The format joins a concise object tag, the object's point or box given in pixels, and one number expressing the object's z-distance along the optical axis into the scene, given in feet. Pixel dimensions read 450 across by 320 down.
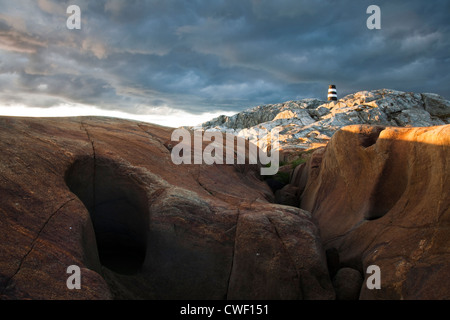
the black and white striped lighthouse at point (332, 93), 335.88
